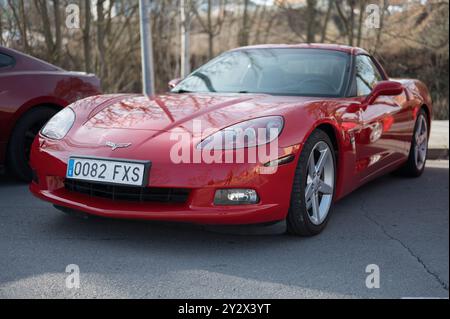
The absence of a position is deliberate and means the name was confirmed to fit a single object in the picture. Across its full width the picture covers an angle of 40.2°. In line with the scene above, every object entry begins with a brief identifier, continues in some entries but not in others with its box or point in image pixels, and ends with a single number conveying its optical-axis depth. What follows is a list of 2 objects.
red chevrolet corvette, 3.24
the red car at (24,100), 4.80
